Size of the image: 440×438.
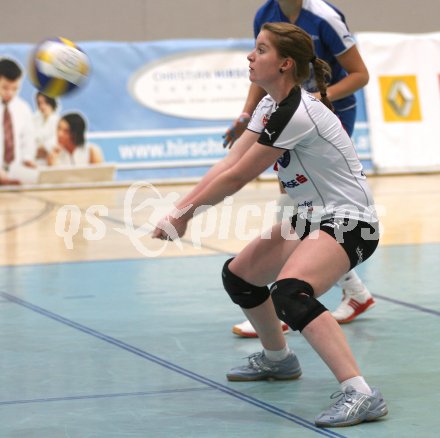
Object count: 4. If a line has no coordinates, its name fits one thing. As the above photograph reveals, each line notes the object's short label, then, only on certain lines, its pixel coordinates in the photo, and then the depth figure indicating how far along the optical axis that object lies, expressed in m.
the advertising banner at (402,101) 27.58
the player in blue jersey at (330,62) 11.78
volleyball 14.31
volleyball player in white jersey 8.42
